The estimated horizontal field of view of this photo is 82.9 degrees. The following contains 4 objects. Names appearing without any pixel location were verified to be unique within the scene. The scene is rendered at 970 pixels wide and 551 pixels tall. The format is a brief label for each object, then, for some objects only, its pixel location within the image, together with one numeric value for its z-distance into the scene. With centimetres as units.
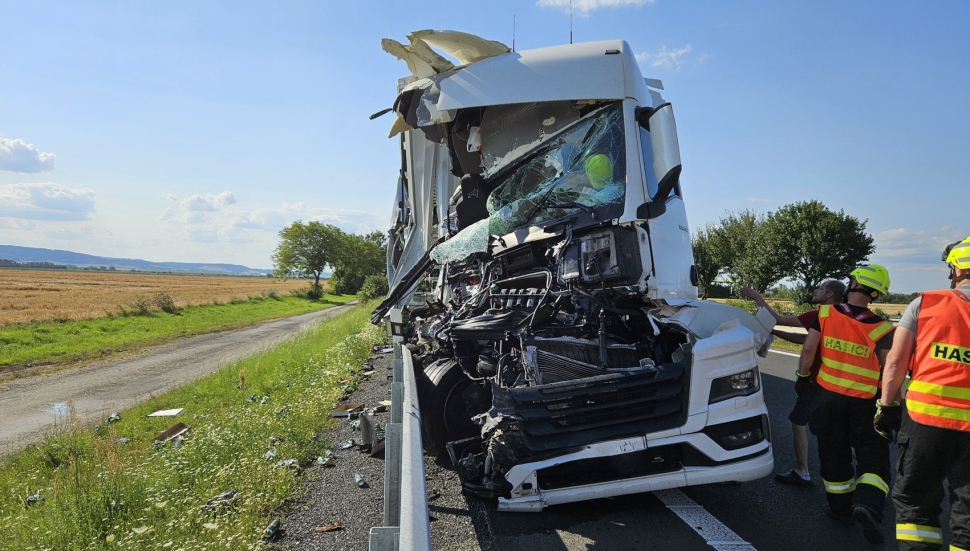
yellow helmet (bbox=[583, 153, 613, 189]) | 371
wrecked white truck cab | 303
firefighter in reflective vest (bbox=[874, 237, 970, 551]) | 244
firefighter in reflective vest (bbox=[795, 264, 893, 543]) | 318
